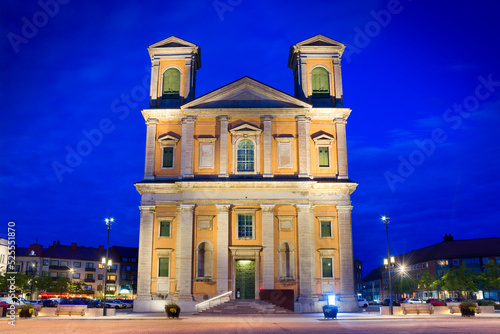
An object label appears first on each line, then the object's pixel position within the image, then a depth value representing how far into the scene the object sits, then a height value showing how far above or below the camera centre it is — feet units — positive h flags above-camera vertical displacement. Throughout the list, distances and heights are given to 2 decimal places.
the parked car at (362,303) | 179.86 -8.91
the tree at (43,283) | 269.85 -2.09
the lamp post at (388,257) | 125.80 +5.18
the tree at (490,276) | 203.29 +0.80
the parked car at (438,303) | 162.91 -7.99
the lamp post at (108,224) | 126.37 +13.61
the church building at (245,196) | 136.05 +22.56
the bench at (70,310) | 118.11 -7.11
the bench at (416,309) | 120.37 -7.19
